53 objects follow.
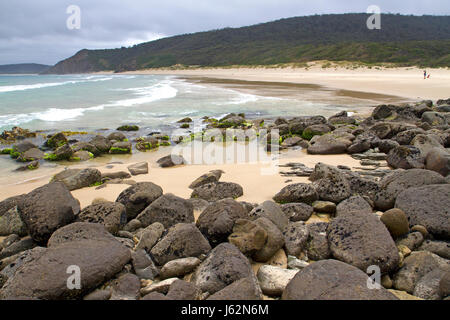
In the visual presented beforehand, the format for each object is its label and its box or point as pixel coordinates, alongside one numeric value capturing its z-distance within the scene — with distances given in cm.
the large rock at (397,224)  352
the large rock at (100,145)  920
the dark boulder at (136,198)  434
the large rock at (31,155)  856
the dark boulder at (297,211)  414
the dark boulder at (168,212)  399
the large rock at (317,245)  335
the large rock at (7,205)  475
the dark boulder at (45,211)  361
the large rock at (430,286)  274
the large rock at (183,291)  266
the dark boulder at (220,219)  351
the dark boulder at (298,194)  447
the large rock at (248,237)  329
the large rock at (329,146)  789
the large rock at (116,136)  1045
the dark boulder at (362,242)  302
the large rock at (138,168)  689
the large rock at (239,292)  258
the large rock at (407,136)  778
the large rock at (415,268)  296
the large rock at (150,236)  348
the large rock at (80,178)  588
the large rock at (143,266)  312
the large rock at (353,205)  405
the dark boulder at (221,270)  286
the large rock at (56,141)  1005
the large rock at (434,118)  1032
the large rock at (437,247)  331
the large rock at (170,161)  757
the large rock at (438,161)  520
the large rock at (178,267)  314
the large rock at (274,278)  285
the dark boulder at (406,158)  593
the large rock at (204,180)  557
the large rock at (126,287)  279
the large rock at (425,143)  644
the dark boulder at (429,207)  354
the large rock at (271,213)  378
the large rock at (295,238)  345
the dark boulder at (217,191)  493
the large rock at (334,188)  444
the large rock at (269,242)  337
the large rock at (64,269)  263
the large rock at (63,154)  862
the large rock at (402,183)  430
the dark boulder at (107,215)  382
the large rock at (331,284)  244
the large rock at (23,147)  914
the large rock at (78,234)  325
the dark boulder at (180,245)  331
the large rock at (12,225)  409
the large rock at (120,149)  930
